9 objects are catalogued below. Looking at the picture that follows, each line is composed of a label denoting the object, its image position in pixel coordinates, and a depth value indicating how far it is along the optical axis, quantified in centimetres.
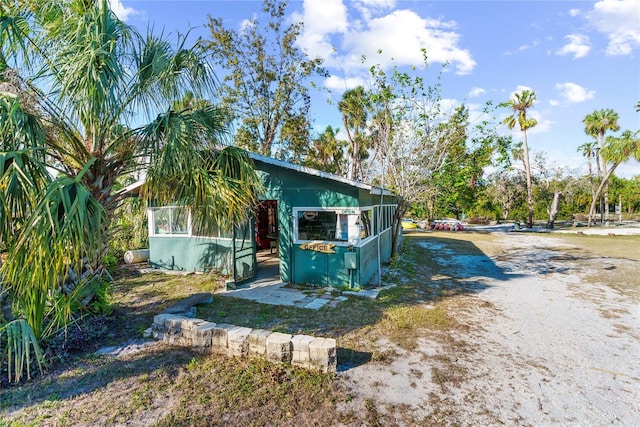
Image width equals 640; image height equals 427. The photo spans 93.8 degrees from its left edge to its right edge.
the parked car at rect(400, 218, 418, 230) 3066
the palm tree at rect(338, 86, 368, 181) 1015
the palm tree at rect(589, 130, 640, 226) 2319
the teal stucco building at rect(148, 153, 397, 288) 729
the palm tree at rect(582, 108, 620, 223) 2669
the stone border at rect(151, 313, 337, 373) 377
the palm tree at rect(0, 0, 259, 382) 288
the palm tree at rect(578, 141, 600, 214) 3131
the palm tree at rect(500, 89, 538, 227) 2634
